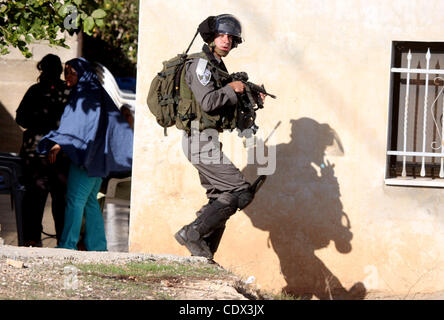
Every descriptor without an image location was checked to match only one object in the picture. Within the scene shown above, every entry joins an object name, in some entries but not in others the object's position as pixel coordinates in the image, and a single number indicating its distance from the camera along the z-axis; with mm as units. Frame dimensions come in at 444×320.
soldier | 13078
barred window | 15187
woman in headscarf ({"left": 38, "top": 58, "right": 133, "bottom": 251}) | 15961
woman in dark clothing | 16172
